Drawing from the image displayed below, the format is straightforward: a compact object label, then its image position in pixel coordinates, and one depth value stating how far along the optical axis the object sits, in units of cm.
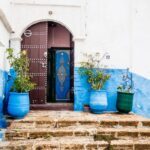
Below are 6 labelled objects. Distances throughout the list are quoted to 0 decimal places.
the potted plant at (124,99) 732
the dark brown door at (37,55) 779
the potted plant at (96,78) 708
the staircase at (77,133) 506
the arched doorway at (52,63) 783
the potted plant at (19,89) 612
